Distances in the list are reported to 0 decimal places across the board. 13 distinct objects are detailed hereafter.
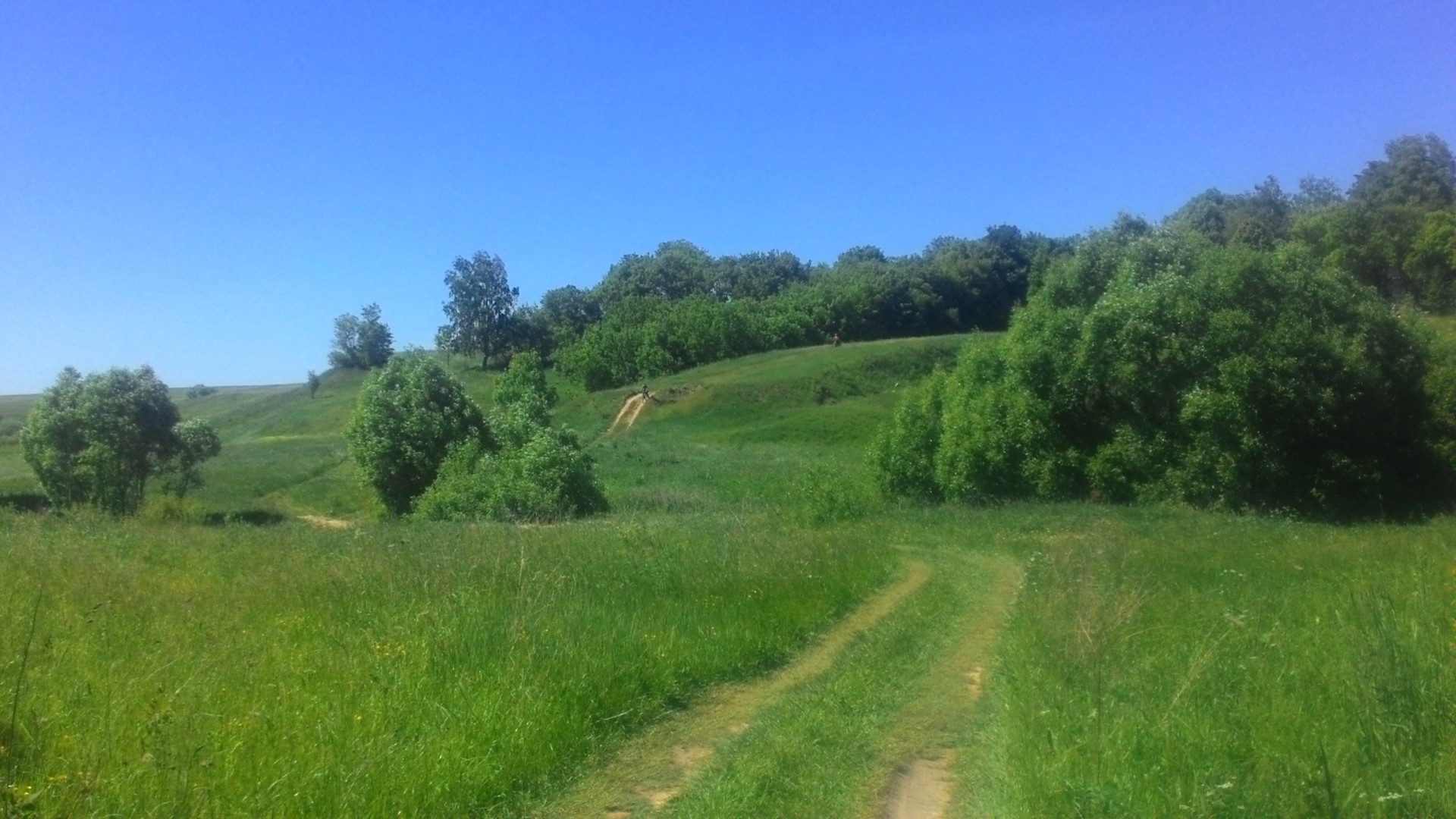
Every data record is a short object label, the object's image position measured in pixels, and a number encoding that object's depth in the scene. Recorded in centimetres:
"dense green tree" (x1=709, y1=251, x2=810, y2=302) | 14062
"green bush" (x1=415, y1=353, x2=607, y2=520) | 3378
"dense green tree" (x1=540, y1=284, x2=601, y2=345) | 13212
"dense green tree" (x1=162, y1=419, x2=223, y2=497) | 4656
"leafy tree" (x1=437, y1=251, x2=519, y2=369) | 11625
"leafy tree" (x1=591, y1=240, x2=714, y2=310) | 14050
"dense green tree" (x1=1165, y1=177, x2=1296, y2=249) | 7450
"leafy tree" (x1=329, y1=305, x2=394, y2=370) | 10731
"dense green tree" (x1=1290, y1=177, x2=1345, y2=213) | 10325
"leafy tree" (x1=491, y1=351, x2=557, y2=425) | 6919
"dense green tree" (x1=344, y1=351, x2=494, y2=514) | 4038
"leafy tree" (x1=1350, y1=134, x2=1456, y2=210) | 8369
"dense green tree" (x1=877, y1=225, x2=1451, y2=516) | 3203
